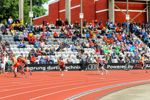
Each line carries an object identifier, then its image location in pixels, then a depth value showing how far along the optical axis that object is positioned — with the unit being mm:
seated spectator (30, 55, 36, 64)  35469
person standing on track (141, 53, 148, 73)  37300
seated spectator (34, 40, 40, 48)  38181
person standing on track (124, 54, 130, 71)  39391
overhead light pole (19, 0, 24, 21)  43094
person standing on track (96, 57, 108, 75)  32875
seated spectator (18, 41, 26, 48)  37175
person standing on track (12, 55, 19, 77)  29016
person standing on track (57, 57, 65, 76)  31798
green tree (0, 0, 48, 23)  56562
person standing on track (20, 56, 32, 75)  29647
